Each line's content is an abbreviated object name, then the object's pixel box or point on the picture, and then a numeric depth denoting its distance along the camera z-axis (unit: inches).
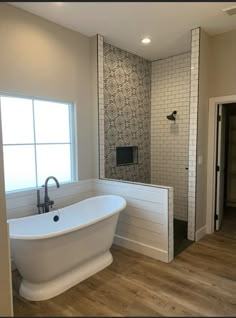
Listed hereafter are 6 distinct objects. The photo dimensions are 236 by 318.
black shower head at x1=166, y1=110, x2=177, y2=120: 174.6
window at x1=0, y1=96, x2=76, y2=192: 112.0
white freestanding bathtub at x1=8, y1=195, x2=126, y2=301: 87.8
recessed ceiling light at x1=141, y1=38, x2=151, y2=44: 145.1
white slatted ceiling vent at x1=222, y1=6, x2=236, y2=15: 102.5
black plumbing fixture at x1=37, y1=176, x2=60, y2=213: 118.0
